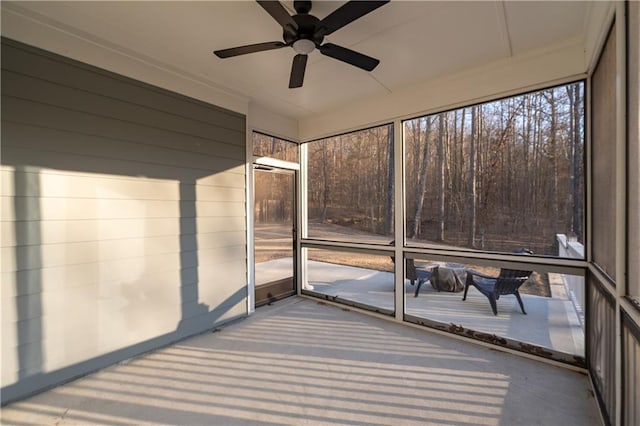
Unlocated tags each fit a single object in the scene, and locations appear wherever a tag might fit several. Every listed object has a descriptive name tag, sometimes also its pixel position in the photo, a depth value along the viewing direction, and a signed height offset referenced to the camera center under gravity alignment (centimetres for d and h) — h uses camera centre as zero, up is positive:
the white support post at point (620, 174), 149 +17
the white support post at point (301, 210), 452 -1
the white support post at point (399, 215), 350 -8
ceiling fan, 163 +116
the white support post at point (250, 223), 371 -17
